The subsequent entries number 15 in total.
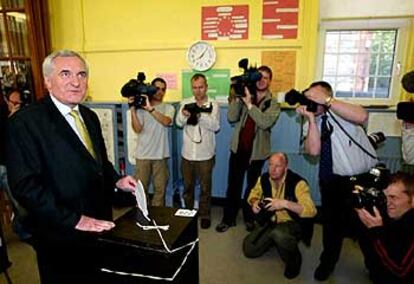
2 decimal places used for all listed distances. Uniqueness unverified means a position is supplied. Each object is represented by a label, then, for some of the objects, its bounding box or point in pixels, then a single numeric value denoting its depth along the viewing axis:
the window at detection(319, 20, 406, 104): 3.10
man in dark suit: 1.07
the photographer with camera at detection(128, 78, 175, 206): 2.72
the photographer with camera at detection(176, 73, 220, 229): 2.70
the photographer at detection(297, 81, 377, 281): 1.80
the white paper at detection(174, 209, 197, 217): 1.19
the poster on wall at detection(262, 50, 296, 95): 3.17
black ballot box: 0.98
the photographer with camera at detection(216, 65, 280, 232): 2.53
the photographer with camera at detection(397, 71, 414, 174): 2.00
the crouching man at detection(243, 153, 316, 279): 2.20
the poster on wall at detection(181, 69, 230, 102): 3.35
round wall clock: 3.30
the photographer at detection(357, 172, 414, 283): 1.43
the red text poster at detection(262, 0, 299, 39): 3.08
